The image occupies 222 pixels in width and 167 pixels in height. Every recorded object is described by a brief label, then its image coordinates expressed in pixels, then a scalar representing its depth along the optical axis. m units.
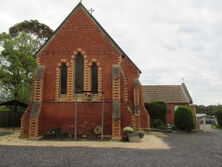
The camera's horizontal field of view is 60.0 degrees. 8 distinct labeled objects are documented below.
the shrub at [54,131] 14.54
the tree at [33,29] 30.73
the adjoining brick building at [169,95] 29.91
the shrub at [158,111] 25.73
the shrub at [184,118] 22.31
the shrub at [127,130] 13.77
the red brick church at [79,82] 14.45
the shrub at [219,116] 28.18
